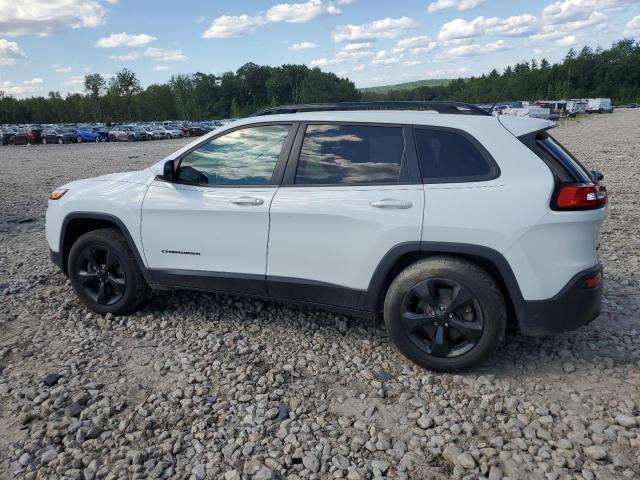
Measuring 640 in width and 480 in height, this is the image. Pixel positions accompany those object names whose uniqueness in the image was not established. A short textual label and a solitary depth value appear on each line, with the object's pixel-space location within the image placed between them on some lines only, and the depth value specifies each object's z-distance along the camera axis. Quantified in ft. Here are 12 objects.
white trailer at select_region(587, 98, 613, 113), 223.92
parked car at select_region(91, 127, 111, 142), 145.18
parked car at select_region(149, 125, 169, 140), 147.54
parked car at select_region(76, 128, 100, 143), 143.02
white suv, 10.19
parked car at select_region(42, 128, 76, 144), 132.67
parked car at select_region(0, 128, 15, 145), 125.80
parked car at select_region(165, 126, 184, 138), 151.91
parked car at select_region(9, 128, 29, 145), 125.70
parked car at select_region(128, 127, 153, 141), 143.10
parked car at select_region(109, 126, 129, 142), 143.13
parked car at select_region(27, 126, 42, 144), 129.59
